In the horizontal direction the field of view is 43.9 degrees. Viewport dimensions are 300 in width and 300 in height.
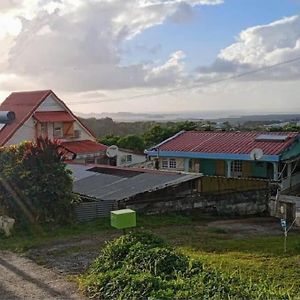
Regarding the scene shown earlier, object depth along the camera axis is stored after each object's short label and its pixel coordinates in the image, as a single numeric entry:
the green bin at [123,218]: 8.18
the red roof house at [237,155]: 19.27
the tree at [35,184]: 11.63
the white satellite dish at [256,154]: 18.85
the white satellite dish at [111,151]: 24.70
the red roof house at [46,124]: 24.68
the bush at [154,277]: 5.72
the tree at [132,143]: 30.90
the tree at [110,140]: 31.97
